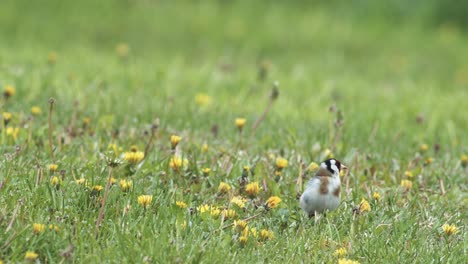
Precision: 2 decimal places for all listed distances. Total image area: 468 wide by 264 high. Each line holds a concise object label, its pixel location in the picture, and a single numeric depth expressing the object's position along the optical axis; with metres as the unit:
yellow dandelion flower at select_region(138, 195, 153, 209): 8.09
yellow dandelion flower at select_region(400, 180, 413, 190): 9.84
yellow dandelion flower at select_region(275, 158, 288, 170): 9.63
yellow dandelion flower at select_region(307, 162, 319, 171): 9.89
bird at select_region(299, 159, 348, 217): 8.35
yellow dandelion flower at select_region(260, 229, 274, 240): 7.82
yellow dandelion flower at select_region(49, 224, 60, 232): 7.33
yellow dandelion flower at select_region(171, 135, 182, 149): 9.23
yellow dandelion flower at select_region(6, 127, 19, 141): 10.35
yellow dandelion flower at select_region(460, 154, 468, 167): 11.37
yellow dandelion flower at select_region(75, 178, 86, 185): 8.38
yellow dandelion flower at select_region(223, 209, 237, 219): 8.23
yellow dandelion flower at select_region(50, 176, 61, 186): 8.43
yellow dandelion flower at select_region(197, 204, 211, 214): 8.09
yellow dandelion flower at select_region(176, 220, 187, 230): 7.79
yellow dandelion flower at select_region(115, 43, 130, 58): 18.94
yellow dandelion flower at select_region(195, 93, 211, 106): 14.36
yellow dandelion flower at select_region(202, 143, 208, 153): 10.55
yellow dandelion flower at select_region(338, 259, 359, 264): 7.21
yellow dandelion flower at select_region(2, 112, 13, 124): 10.18
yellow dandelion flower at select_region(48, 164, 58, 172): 8.86
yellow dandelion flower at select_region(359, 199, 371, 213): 8.66
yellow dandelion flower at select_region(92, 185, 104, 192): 8.17
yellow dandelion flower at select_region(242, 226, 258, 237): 7.73
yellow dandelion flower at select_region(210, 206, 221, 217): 8.09
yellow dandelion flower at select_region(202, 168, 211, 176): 9.37
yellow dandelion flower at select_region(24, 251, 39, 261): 6.65
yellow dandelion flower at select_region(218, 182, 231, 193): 8.96
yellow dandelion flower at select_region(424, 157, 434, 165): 10.92
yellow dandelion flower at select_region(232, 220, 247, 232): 7.80
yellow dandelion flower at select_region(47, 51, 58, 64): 15.91
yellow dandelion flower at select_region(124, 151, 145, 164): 8.84
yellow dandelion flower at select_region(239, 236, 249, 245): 7.60
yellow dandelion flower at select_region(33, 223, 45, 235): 7.15
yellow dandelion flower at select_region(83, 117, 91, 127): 11.46
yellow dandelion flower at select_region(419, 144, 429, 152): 12.01
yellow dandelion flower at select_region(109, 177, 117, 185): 8.62
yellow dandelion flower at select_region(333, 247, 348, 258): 7.58
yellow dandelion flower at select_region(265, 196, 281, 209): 8.49
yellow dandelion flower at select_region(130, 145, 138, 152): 9.82
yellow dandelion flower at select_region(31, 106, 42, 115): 11.52
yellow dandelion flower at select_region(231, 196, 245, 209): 8.44
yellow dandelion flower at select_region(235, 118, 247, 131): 10.88
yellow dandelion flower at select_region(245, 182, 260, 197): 8.79
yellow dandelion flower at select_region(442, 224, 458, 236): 8.25
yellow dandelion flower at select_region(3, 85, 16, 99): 10.97
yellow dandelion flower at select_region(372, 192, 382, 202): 9.14
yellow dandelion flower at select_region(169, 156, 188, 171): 9.29
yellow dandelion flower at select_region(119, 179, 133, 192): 8.51
